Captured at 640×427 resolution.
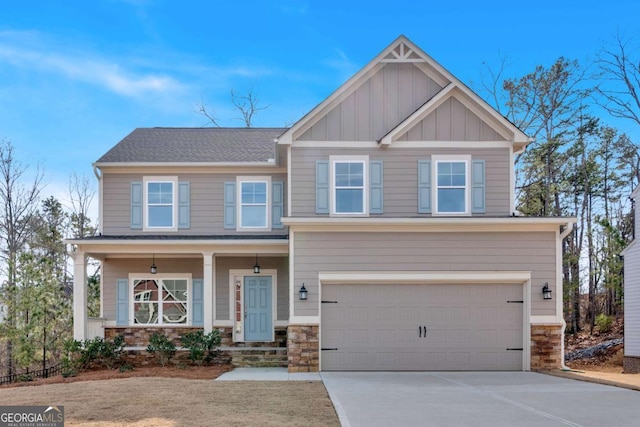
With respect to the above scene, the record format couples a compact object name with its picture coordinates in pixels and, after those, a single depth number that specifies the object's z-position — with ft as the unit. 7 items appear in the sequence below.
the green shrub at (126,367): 45.82
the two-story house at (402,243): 44.01
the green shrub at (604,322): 84.72
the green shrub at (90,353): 47.70
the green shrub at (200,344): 47.81
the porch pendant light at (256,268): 53.57
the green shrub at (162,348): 48.88
